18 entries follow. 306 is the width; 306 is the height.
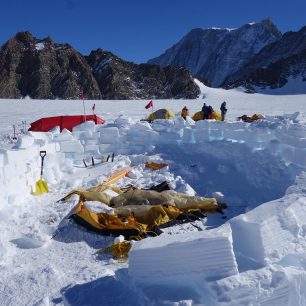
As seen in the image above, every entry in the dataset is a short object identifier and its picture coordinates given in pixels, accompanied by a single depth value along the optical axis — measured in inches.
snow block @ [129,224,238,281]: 125.3
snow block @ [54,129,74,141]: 335.0
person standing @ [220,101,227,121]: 602.2
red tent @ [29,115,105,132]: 496.7
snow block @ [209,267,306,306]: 118.3
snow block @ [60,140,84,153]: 340.2
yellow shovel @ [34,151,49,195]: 253.0
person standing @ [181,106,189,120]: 593.1
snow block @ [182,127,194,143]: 391.9
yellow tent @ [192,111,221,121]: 597.7
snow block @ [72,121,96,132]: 370.9
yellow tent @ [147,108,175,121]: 629.6
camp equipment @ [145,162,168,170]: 322.9
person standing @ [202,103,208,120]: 554.4
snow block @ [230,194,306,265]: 135.7
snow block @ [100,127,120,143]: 377.1
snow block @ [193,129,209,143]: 390.3
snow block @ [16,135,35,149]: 249.6
